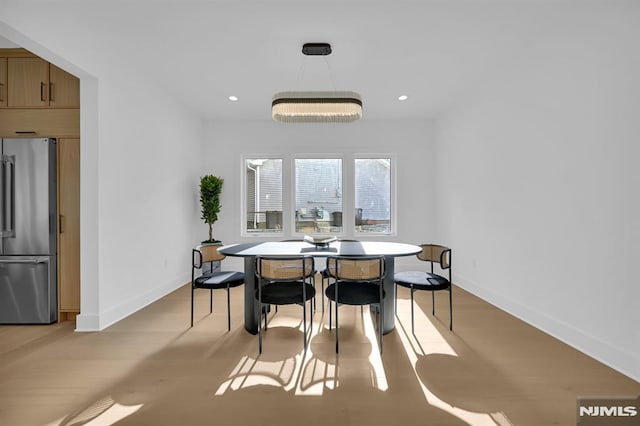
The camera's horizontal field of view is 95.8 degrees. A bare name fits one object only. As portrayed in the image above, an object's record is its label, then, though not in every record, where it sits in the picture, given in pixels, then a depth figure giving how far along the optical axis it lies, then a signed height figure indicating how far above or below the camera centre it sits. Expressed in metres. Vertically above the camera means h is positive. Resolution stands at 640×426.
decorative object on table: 3.11 -0.31
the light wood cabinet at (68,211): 3.06 +0.01
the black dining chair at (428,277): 2.80 -0.68
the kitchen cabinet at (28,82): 3.05 +1.38
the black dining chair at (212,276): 2.88 -0.68
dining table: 2.74 -0.40
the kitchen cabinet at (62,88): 3.07 +1.32
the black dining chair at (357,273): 2.41 -0.52
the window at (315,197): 5.51 +0.29
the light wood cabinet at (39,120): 3.07 +0.98
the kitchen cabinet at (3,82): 3.04 +1.37
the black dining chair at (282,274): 2.47 -0.53
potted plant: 4.89 +0.26
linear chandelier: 2.69 +1.01
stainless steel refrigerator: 2.96 -0.16
